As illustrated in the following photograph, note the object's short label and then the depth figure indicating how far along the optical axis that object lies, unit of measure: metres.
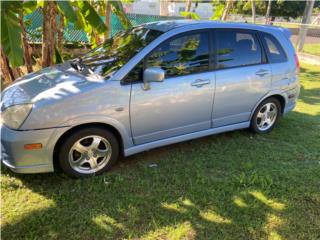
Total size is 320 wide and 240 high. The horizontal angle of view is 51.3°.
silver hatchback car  3.73
